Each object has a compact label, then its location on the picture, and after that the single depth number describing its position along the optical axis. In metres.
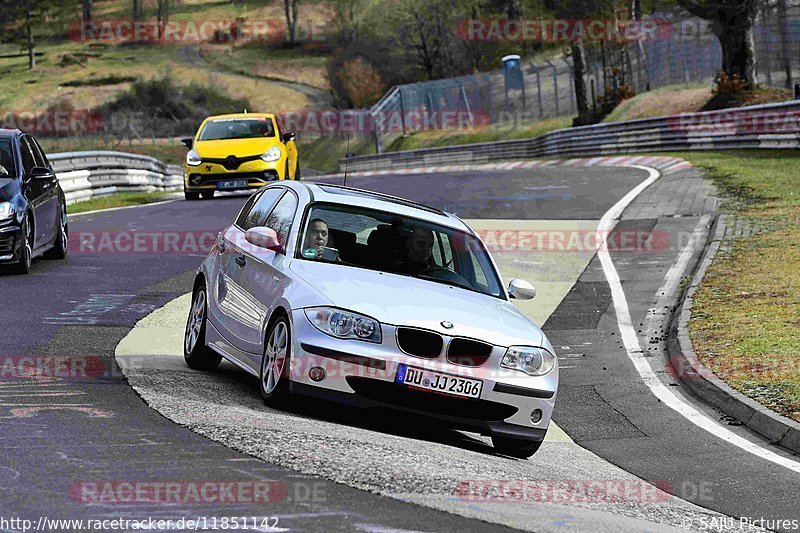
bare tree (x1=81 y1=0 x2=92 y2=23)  167.62
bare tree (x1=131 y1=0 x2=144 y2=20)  165.12
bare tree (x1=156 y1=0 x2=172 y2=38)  157.75
